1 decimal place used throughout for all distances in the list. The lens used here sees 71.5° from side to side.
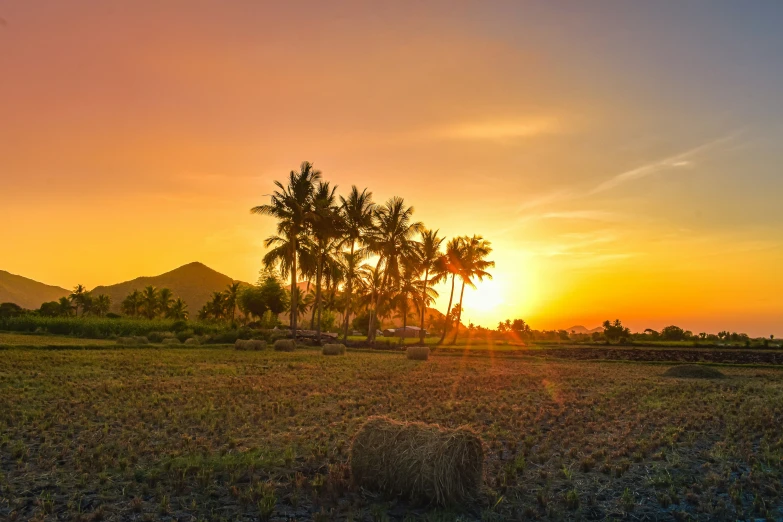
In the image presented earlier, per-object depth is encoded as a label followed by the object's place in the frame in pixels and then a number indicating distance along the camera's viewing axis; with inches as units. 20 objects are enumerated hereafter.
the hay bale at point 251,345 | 1531.7
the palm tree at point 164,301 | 4661.4
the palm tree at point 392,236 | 2133.4
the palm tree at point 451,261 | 2460.6
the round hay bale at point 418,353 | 1406.3
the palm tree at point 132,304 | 4615.9
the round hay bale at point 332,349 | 1427.2
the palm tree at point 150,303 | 4568.2
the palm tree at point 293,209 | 1893.5
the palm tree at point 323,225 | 1929.1
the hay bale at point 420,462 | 300.2
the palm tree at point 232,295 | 4382.4
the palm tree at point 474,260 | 2508.6
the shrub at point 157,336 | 1817.2
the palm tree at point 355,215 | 2090.3
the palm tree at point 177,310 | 4454.7
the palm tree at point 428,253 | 2390.5
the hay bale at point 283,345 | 1544.0
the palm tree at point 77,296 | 4726.9
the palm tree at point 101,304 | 4810.5
